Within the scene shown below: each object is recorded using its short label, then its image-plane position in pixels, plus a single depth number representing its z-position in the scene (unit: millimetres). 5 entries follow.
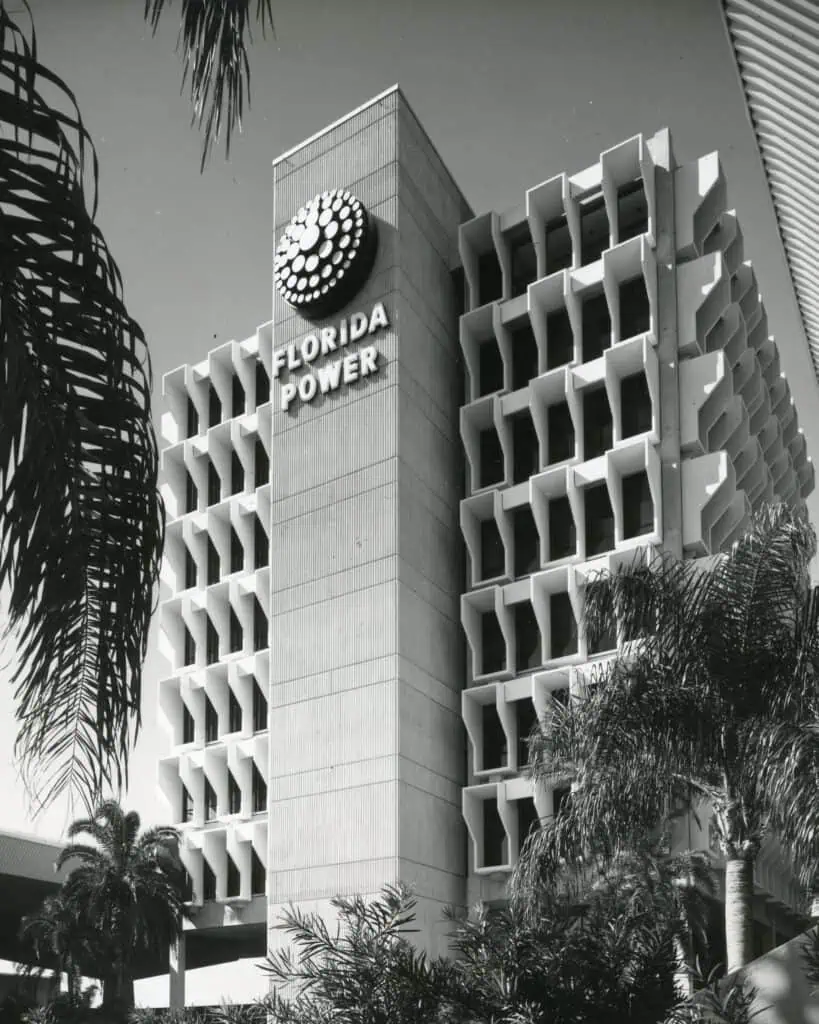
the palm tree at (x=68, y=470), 4723
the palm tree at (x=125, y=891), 51438
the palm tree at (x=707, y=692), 21484
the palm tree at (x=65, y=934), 52625
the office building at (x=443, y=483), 43219
